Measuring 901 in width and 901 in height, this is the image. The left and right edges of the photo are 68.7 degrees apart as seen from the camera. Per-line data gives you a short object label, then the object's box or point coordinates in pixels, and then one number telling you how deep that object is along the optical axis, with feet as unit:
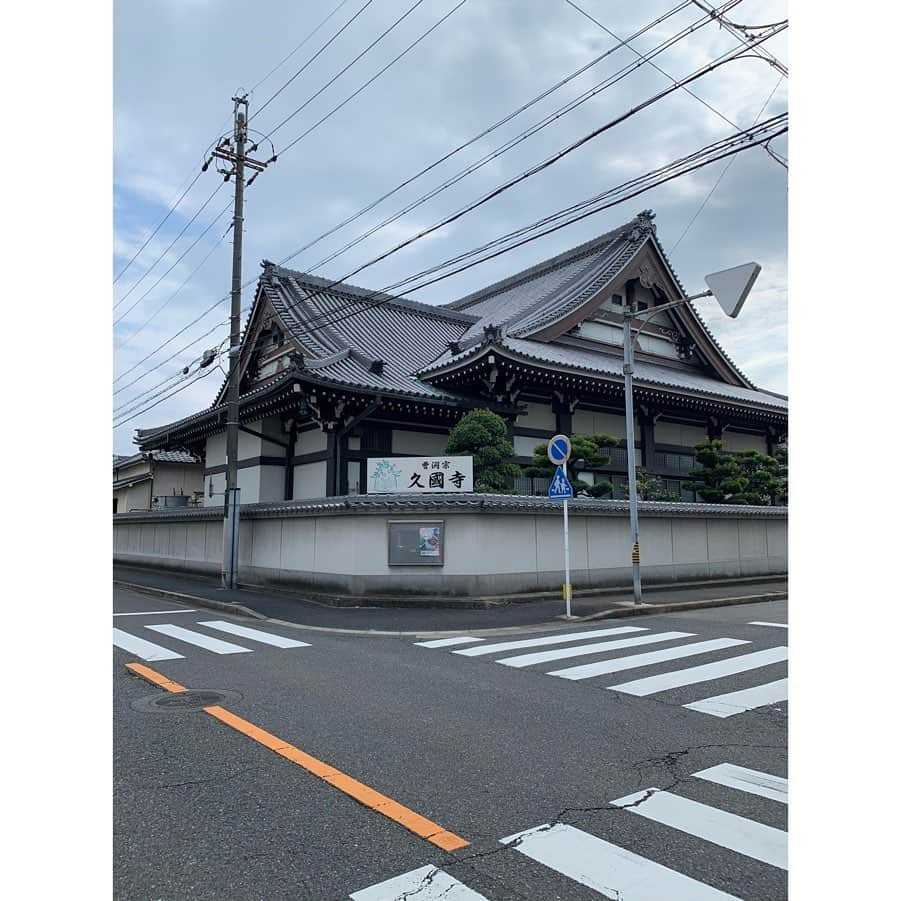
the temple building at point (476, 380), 53.93
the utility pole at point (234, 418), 51.96
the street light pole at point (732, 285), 26.76
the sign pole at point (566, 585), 37.46
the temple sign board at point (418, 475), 44.29
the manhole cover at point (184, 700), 18.40
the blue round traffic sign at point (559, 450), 38.37
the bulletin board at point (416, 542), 42.65
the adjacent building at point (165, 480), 100.58
